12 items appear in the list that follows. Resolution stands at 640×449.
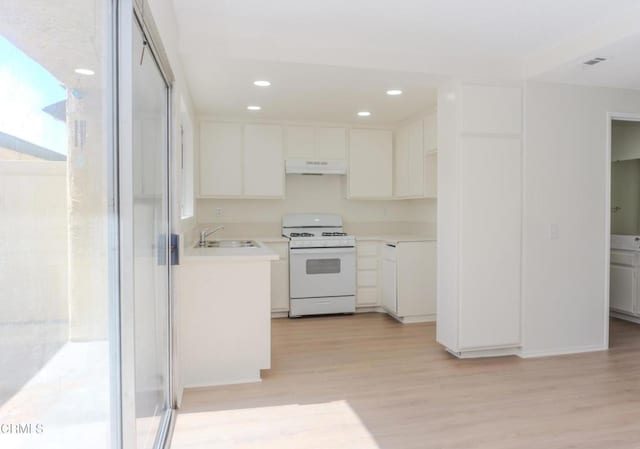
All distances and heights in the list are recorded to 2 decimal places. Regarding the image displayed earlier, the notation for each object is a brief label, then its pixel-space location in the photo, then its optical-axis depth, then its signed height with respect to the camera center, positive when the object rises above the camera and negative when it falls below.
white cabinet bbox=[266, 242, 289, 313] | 4.59 -0.72
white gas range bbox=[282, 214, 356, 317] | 4.61 -0.67
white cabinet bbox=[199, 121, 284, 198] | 4.66 +0.58
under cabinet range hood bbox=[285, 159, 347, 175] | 4.88 +0.53
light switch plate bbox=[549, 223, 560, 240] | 3.39 -0.15
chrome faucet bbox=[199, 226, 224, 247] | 3.87 -0.25
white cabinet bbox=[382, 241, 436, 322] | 4.40 -0.71
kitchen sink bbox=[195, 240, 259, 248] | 4.05 -0.29
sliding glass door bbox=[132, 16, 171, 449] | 1.61 -0.13
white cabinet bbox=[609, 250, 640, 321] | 4.40 -0.74
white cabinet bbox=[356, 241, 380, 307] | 4.83 -0.70
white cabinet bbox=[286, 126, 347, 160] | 4.90 +0.81
